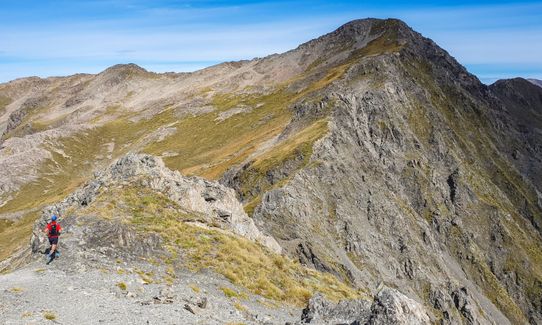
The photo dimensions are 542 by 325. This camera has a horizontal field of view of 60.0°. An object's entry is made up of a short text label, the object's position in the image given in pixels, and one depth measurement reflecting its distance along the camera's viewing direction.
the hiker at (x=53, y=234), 26.70
